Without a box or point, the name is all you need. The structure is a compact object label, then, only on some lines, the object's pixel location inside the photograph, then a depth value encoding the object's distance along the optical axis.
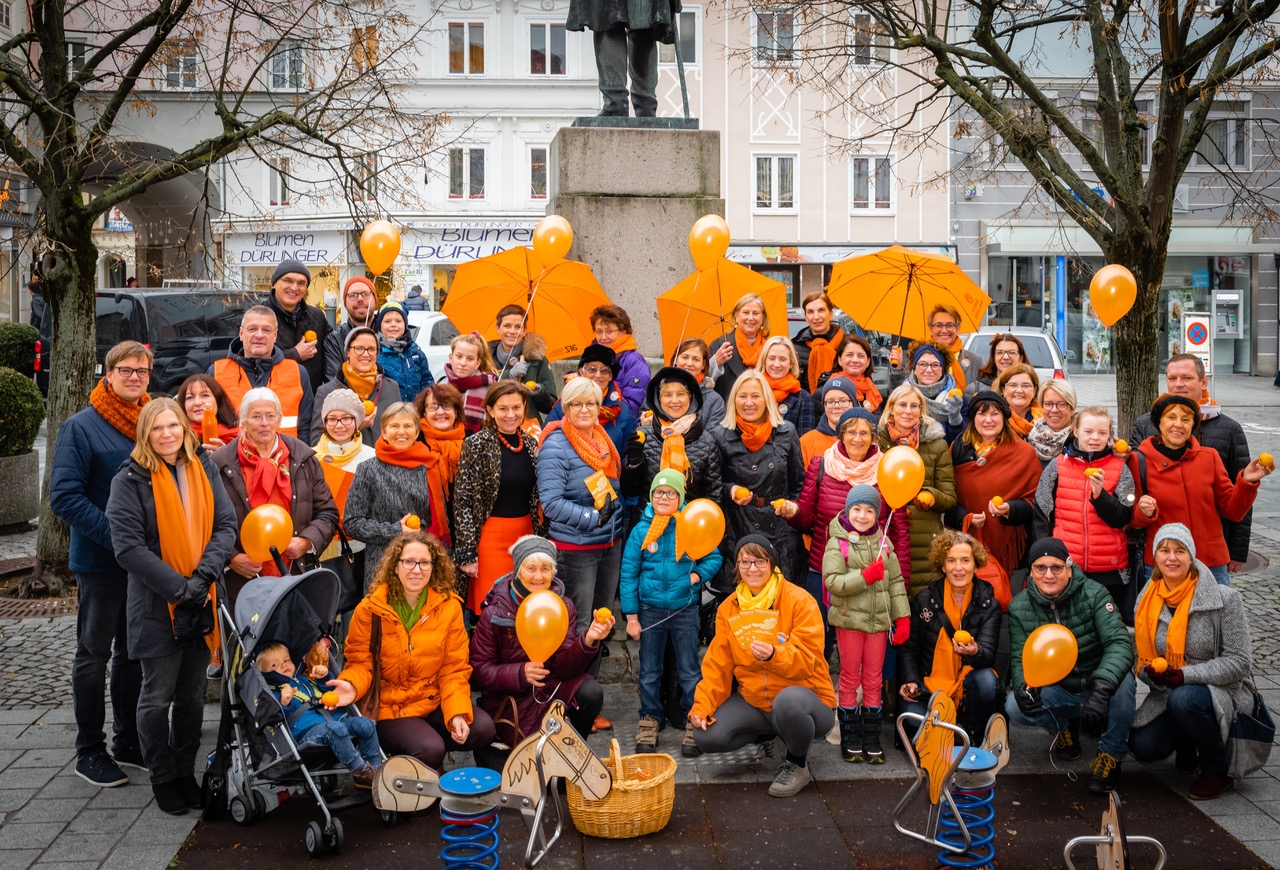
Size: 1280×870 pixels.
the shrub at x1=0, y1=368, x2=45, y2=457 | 11.88
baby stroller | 5.07
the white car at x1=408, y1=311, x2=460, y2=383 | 17.72
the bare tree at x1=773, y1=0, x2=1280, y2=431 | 9.18
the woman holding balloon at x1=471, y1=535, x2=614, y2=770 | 5.67
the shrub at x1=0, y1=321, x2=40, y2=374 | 18.73
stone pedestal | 8.70
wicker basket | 5.13
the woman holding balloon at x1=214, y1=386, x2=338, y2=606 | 5.87
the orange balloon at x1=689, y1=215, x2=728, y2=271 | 7.59
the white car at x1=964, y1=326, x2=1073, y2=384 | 18.39
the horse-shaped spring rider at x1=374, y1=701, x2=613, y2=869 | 4.52
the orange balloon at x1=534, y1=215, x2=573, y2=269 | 7.60
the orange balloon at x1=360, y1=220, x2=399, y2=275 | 8.05
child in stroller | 5.16
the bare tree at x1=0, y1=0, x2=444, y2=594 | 8.96
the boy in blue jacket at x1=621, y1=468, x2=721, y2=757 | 6.17
